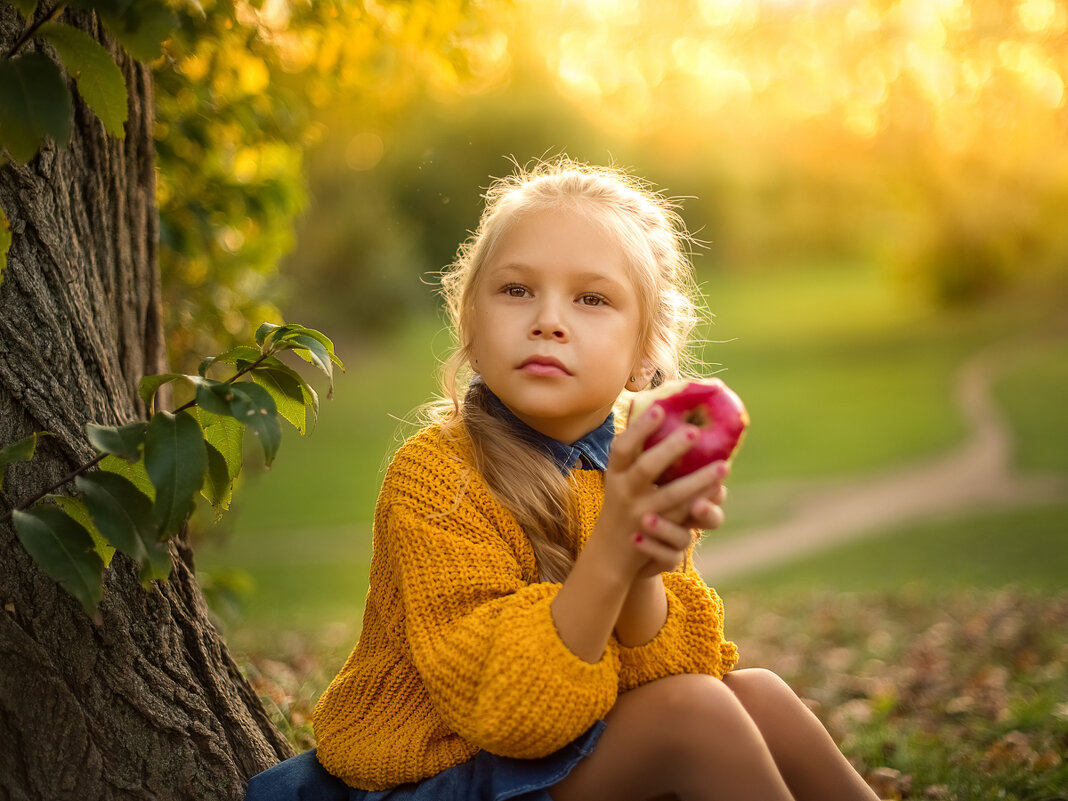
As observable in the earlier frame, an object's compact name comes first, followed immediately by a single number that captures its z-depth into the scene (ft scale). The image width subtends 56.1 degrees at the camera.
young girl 4.95
